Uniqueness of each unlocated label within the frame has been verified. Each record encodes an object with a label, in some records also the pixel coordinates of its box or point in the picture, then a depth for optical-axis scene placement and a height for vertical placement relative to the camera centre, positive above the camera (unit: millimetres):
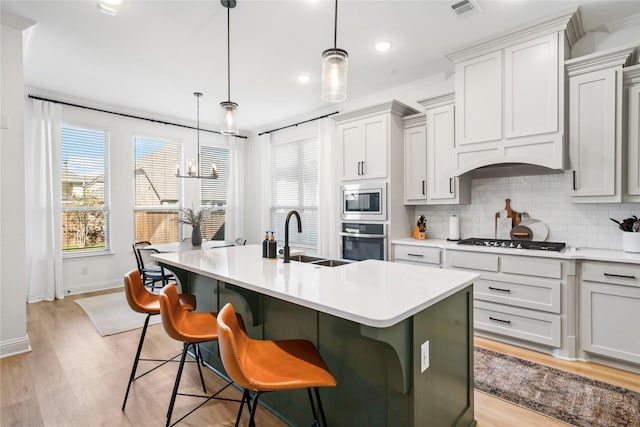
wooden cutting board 3428 -51
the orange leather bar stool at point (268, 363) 1201 -654
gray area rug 3516 -1255
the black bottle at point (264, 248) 2314 -273
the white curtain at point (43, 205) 4438 +69
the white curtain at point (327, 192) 5105 +281
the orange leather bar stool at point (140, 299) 2119 -626
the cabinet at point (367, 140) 3852 +873
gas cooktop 2895 -332
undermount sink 2246 -371
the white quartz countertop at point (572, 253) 2490 -370
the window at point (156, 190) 5539 +345
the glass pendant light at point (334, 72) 1783 +761
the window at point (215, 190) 6371 +400
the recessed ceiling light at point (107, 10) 2611 +1637
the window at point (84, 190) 4859 +300
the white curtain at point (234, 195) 6652 +300
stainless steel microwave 3871 +100
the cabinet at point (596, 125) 2607 +692
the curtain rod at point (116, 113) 4504 +1545
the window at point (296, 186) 5715 +440
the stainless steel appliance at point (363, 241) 3867 -393
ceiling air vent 2585 +1642
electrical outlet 1403 -644
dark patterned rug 1992 -1268
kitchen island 1319 -600
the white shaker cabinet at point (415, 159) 3863 +607
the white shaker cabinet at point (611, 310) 2432 -785
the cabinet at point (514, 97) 2771 +1041
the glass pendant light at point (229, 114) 2621 +771
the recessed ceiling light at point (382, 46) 3229 +1650
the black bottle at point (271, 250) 2299 -286
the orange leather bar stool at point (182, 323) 1667 -655
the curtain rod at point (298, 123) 5242 +1536
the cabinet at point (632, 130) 2600 +633
